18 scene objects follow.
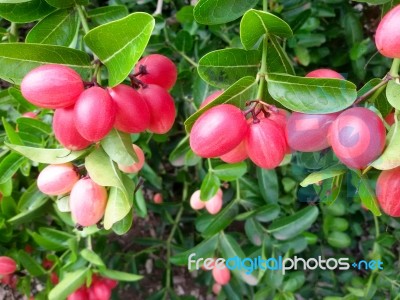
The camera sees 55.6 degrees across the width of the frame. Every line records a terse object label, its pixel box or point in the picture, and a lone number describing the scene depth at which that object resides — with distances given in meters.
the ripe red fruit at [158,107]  0.16
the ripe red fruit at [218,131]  0.13
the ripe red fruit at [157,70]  0.17
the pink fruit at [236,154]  0.15
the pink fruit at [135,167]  0.17
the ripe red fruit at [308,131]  0.13
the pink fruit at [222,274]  0.31
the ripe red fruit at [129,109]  0.14
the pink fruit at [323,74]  0.15
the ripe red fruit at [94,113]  0.12
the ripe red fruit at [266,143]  0.13
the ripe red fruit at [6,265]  0.25
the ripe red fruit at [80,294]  0.25
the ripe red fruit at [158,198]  0.47
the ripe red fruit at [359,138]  0.12
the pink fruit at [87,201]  0.15
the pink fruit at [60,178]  0.16
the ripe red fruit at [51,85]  0.13
